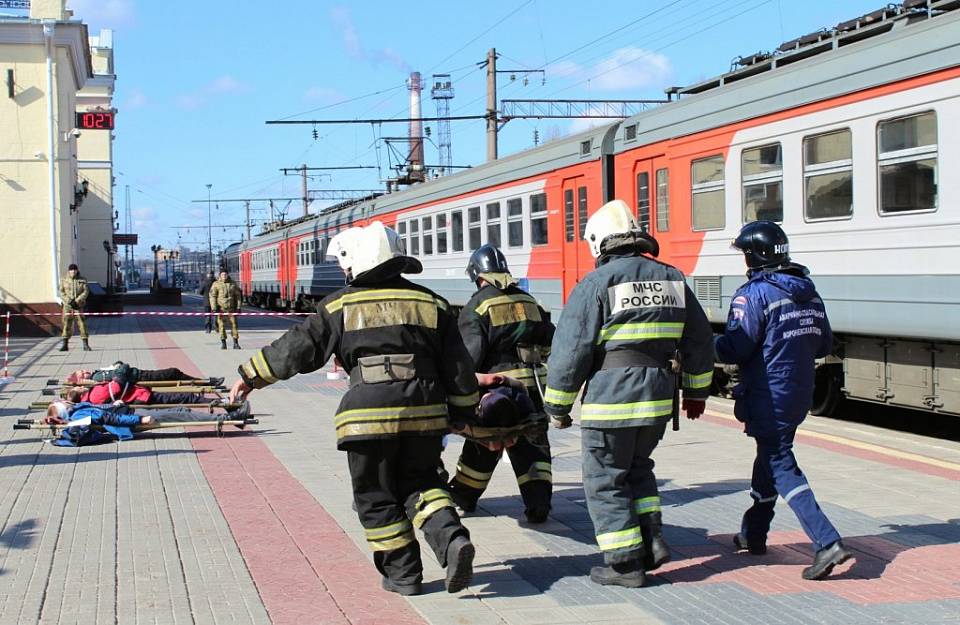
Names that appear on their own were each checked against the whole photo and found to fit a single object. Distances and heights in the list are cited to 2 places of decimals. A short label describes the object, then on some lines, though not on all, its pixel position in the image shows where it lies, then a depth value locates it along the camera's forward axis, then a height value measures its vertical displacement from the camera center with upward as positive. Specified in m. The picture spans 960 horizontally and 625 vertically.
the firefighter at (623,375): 5.64 -0.46
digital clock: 31.91 +4.75
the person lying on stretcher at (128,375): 11.70 -0.91
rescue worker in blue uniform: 5.91 -0.39
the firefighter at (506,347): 7.11 -0.39
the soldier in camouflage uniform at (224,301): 23.55 -0.23
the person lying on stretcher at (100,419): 10.38 -1.18
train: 9.96 +1.01
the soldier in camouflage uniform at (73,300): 23.20 -0.14
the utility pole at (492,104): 29.41 +4.61
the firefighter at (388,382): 5.54 -0.46
